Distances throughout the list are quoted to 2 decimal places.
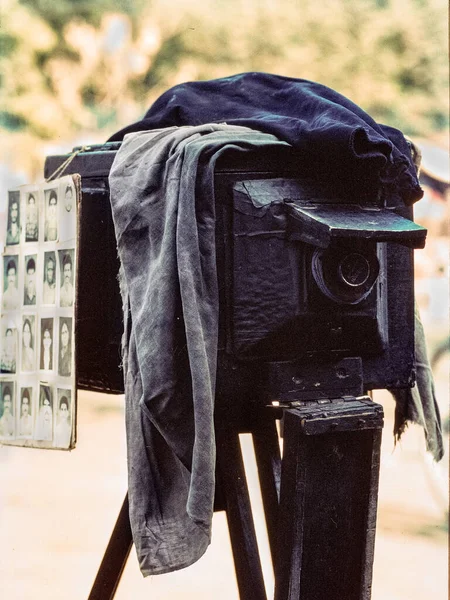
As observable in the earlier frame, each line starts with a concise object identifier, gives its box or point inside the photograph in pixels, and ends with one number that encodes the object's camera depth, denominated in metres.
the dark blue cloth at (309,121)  1.51
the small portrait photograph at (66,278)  1.63
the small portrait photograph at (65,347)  1.62
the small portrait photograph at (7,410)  1.71
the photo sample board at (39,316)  1.63
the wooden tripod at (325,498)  1.50
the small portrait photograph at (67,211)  1.62
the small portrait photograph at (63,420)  1.62
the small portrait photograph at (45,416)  1.65
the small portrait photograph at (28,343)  1.69
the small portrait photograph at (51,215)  1.66
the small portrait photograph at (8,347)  1.72
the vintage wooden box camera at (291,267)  1.51
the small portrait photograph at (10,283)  1.73
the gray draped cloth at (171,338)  1.47
